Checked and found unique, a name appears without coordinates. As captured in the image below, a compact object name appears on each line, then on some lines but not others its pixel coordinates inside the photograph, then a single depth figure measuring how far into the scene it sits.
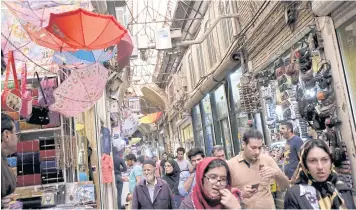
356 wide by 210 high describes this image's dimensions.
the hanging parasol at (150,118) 19.56
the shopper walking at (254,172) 3.15
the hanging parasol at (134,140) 25.92
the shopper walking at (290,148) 5.02
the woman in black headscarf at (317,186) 1.99
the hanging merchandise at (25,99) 4.09
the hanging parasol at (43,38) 3.71
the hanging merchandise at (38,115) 4.64
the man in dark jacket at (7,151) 2.33
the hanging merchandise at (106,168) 7.59
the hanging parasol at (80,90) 4.31
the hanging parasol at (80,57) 4.44
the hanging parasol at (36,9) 3.37
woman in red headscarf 2.07
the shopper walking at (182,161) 5.91
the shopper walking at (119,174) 8.97
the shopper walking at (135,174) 6.63
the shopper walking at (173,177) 5.24
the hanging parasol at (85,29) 3.37
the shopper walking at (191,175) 4.40
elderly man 3.64
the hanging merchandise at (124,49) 4.43
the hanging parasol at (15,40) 3.52
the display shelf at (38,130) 4.96
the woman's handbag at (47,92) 4.79
